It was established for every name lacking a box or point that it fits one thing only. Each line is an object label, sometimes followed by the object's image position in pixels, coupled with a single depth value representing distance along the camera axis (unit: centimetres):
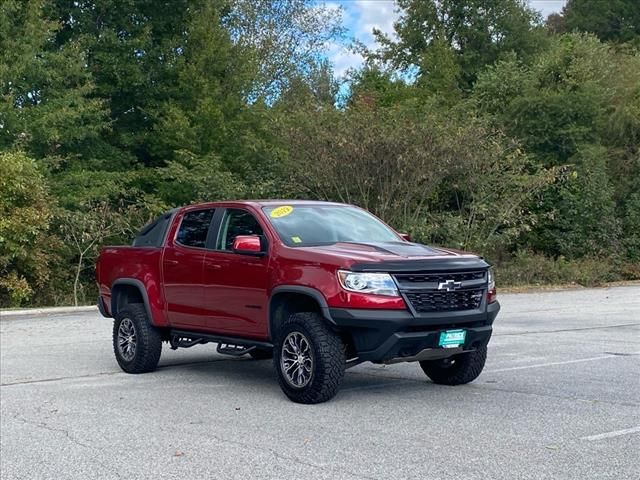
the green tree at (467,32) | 4644
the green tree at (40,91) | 2392
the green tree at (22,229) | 2038
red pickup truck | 776
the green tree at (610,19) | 5547
